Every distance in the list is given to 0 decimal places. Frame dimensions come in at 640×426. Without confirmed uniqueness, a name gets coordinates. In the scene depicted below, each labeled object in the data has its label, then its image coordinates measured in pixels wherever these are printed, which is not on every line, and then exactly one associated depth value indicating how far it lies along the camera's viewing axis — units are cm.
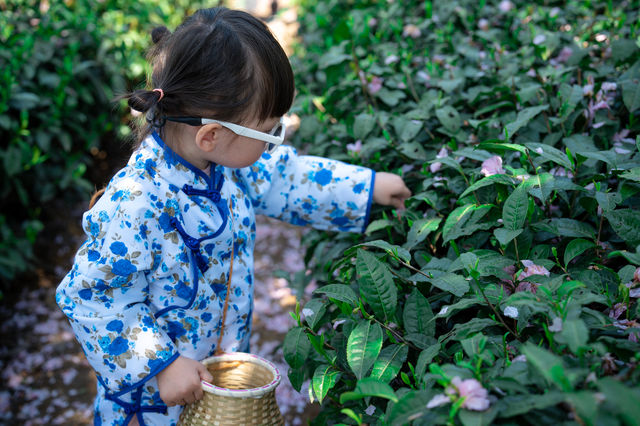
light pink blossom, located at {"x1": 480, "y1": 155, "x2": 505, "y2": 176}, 142
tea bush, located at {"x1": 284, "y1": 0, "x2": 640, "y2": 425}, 92
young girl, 148
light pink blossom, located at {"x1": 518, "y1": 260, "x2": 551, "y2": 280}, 121
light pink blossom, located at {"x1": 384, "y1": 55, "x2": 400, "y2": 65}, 239
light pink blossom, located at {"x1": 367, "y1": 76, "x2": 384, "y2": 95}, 231
